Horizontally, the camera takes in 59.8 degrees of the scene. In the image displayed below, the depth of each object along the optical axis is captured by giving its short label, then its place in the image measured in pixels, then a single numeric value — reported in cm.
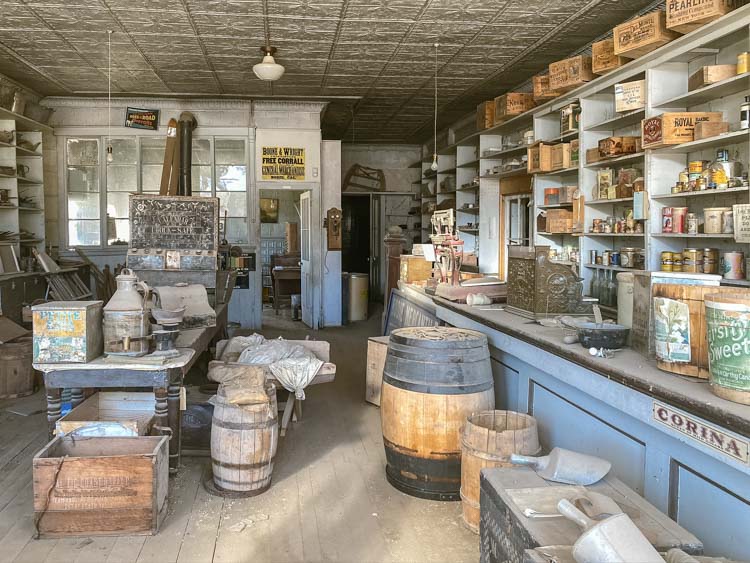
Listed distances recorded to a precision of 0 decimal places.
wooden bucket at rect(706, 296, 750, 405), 187
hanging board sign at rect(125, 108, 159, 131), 902
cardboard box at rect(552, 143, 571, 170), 640
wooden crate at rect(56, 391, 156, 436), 328
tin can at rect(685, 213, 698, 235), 470
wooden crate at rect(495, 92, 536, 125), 726
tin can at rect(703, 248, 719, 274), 460
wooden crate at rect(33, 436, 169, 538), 289
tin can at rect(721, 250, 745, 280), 433
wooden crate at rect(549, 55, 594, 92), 588
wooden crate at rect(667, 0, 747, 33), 414
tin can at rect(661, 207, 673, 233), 494
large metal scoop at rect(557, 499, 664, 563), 152
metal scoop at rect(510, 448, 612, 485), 217
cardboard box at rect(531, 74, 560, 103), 648
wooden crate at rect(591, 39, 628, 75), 533
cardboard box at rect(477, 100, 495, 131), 814
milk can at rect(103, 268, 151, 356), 349
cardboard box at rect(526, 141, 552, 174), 668
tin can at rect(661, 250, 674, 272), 494
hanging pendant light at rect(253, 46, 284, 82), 643
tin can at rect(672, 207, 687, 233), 485
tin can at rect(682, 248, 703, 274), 470
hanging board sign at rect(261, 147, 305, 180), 935
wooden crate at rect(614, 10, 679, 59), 466
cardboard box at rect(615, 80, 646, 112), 507
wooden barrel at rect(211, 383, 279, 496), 332
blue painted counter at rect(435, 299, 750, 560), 193
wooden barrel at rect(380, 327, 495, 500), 320
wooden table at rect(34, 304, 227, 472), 336
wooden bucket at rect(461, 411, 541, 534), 277
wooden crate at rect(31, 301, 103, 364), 333
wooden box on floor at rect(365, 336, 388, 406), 516
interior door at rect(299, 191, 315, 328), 977
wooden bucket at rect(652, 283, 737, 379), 219
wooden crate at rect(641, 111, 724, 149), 457
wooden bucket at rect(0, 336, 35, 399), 558
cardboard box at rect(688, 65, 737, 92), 427
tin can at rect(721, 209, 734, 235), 432
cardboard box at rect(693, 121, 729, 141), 432
